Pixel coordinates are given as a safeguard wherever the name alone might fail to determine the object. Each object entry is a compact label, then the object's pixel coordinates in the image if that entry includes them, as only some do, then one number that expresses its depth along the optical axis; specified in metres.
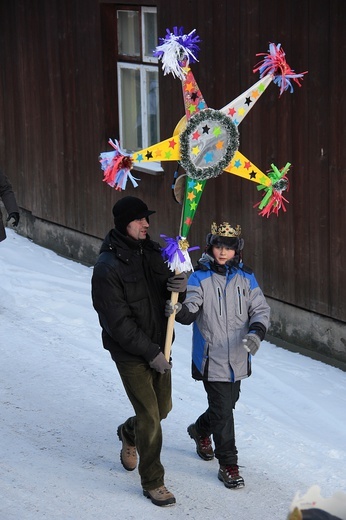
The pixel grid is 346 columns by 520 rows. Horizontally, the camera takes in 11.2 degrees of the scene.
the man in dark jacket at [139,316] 9.23
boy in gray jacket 9.71
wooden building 13.05
